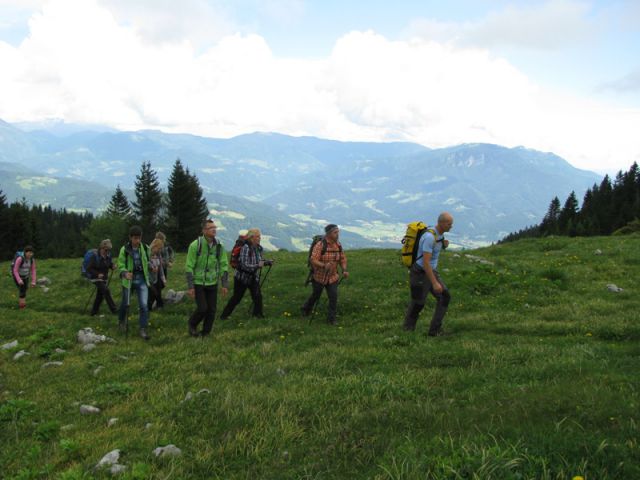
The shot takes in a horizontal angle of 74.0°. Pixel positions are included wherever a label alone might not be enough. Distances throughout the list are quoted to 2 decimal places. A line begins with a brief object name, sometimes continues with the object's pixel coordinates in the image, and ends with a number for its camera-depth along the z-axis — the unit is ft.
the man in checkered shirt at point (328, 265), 42.04
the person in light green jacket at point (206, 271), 37.35
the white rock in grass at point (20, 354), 33.83
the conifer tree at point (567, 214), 294.05
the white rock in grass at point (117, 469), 15.07
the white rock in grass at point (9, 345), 36.23
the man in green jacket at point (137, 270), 40.04
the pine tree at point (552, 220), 312.50
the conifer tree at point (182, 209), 225.35
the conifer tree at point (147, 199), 243.19
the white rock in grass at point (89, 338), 38.01
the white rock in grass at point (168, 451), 16.08
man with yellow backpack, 33.06
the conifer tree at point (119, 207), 285.84
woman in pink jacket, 55.16
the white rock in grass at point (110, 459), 15.61
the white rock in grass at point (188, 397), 20.95
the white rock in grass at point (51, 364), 31.40
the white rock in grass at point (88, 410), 21.74
